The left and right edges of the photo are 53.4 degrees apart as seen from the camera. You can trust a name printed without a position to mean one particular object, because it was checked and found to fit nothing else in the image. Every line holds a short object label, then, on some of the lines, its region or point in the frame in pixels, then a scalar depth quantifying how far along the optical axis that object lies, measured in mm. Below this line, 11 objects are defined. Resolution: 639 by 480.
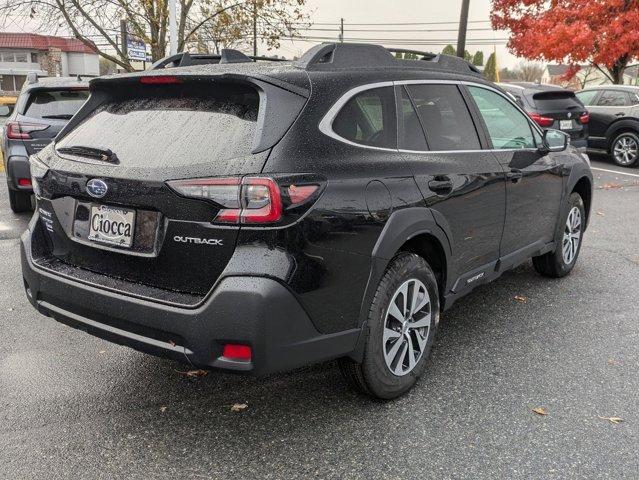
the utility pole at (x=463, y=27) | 18297
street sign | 16969
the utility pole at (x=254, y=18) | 16978
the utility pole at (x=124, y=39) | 17442
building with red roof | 60688
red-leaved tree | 18422
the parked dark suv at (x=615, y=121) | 13195
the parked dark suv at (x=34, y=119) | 7422
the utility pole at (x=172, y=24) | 14336
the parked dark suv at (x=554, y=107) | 11359
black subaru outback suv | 2549
